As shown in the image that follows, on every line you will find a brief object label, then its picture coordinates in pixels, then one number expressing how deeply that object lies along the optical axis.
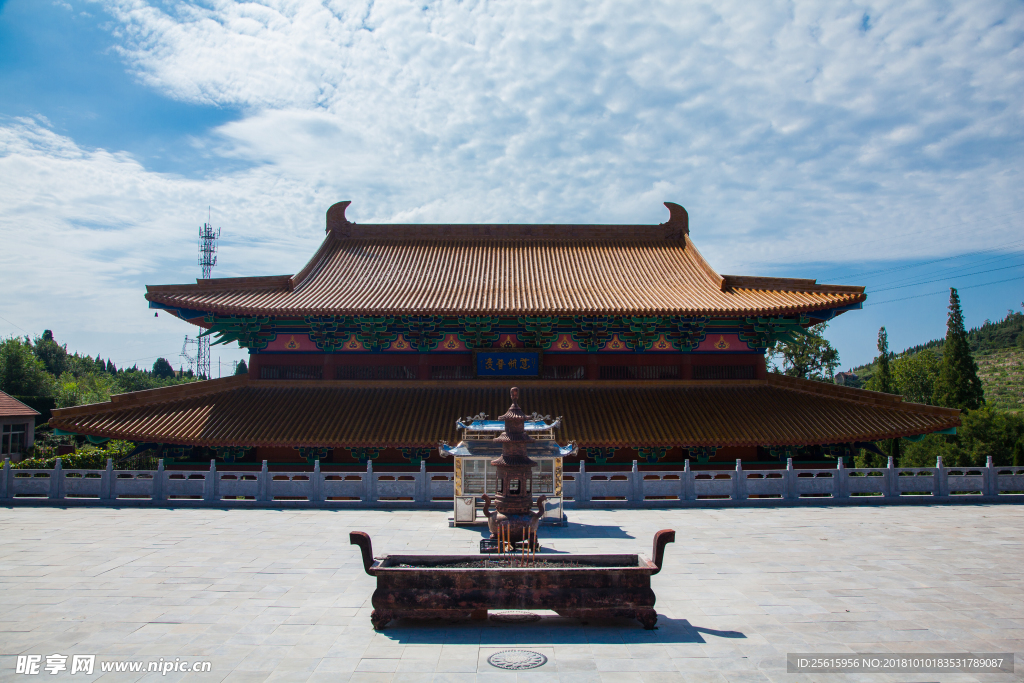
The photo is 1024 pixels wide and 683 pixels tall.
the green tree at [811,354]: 40.06
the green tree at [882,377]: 45.56
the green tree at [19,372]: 46.67
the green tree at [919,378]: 52.62
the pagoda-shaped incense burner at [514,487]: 9.33
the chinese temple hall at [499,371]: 16.11
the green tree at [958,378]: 42.59
